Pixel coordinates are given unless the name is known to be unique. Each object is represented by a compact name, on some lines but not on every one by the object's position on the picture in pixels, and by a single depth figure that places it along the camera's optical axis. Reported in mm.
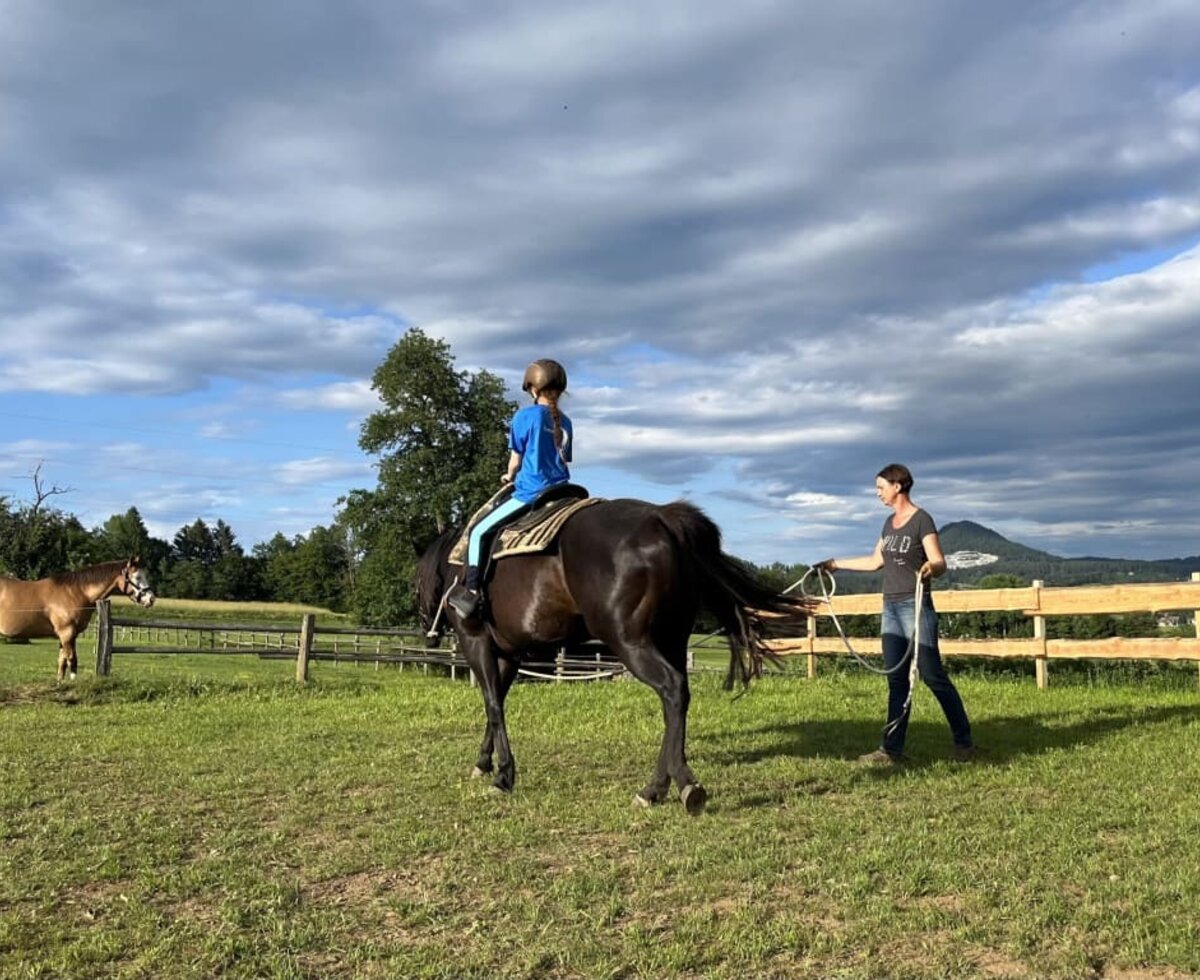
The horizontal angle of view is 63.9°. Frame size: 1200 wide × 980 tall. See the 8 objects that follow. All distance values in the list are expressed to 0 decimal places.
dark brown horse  6070
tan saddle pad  6574
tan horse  15141
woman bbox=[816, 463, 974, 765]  7438
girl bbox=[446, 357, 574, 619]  6918
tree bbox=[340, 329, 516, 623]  40875
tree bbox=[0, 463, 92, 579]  52531
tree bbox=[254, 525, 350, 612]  111688
